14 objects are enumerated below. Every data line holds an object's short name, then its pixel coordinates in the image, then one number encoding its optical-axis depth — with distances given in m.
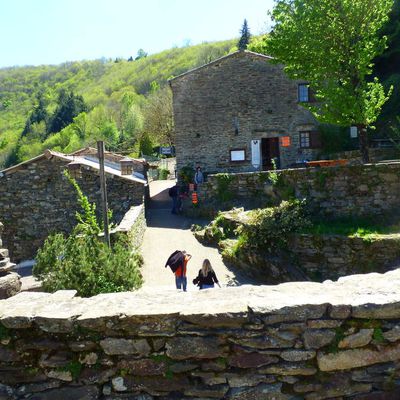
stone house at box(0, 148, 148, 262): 18.31
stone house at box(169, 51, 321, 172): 23.20
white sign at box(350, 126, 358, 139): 23.62
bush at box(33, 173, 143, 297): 8.20
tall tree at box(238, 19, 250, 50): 65.93
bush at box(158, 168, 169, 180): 40.06
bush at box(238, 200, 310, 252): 11.57
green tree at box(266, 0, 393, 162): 13.27
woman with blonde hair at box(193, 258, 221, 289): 8.64
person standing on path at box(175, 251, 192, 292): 9.66
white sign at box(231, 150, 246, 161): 23.62
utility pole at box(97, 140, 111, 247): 11.41
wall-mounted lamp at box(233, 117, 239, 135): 23.55
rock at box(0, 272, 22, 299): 5.40
